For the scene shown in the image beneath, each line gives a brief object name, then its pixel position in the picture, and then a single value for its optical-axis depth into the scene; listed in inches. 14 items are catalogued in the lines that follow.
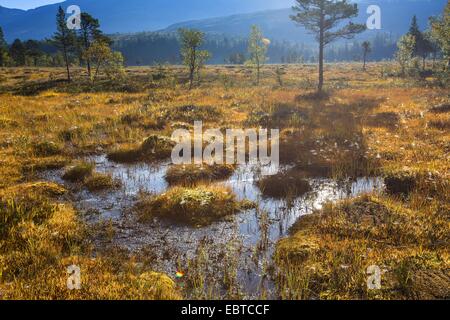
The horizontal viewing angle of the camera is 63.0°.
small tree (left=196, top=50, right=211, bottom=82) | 1684.3
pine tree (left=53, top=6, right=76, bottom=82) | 2213.1
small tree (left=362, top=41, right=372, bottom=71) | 3498.5
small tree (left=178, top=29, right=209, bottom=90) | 1631.4
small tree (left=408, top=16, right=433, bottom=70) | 3058.6
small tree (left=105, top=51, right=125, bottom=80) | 1789.4
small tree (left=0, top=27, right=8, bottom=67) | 3380.2
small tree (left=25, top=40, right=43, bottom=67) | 3998.5
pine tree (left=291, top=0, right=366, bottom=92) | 1339.8
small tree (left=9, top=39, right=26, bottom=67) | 4032.5
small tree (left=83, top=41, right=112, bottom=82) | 1710.1
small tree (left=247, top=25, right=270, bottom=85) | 1740.9
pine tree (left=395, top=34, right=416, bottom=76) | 2096.5
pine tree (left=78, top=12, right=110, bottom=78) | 2248.5
